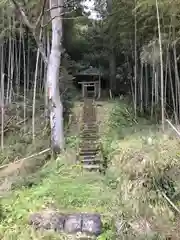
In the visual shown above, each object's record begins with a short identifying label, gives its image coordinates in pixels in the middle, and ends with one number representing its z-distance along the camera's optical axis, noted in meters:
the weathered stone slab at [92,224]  2.27
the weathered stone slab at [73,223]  2.30
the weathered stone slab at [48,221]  2.31
